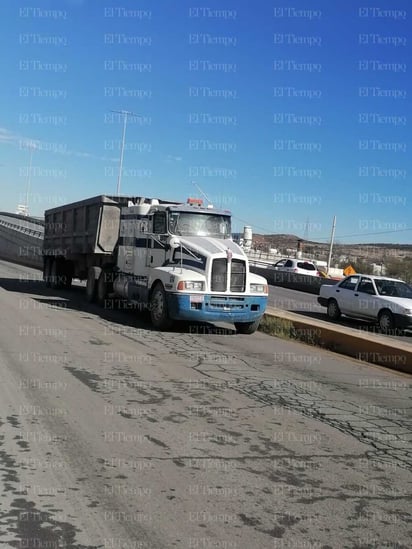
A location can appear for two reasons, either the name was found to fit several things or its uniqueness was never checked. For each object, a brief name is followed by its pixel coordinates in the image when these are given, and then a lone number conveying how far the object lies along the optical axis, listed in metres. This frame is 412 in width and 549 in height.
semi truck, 12.66
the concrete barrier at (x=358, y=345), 10.81
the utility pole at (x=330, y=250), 48.17
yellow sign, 33.29
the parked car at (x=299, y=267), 38.50
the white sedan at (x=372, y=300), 16.41
